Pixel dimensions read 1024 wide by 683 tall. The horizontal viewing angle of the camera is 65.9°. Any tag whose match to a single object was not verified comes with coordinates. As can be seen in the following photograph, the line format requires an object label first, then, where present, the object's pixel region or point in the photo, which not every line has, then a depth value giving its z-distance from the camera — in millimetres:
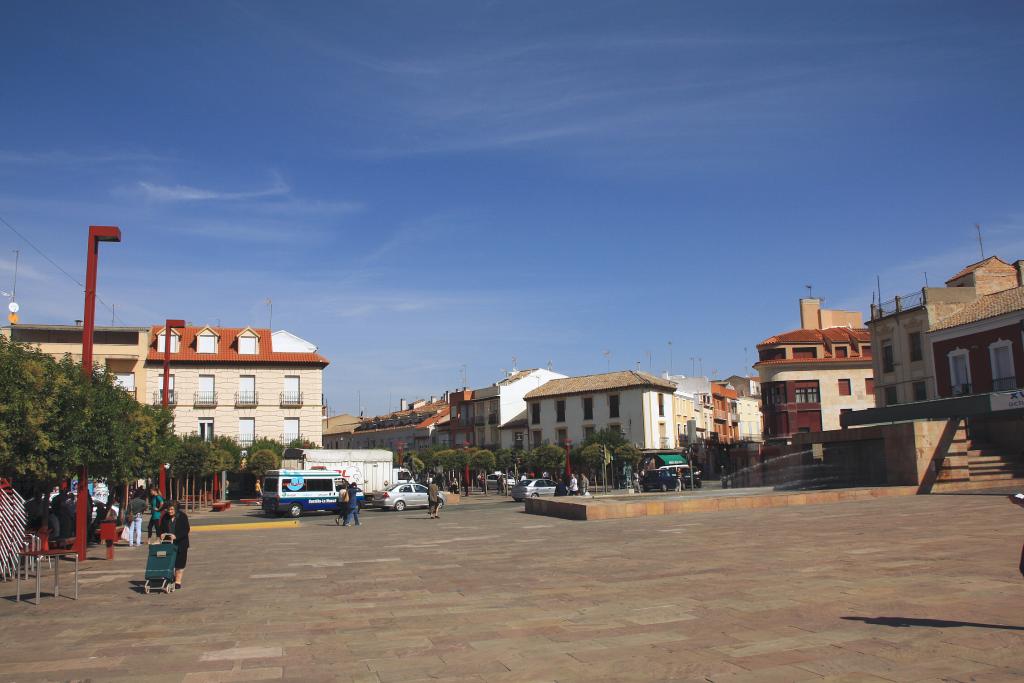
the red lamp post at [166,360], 30256
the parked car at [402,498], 38344
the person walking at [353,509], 28188
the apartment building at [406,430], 88625
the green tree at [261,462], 47656
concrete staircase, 29516
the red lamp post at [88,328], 16281
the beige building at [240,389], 54938
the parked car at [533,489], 45188
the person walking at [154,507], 20886
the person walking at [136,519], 21594
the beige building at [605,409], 67375
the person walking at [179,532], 13492
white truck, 42438
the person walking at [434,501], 29530
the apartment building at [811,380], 68250
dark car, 51219
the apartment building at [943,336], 39594
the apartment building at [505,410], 78562
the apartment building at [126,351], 51438
